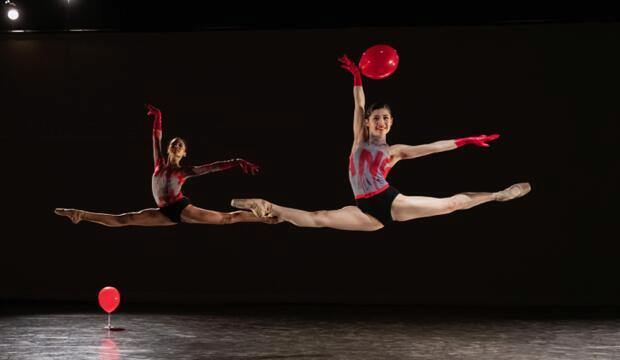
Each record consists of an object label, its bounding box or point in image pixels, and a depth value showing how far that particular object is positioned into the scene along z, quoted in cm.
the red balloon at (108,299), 744
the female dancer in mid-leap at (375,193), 817
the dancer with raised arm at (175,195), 891
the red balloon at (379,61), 764
